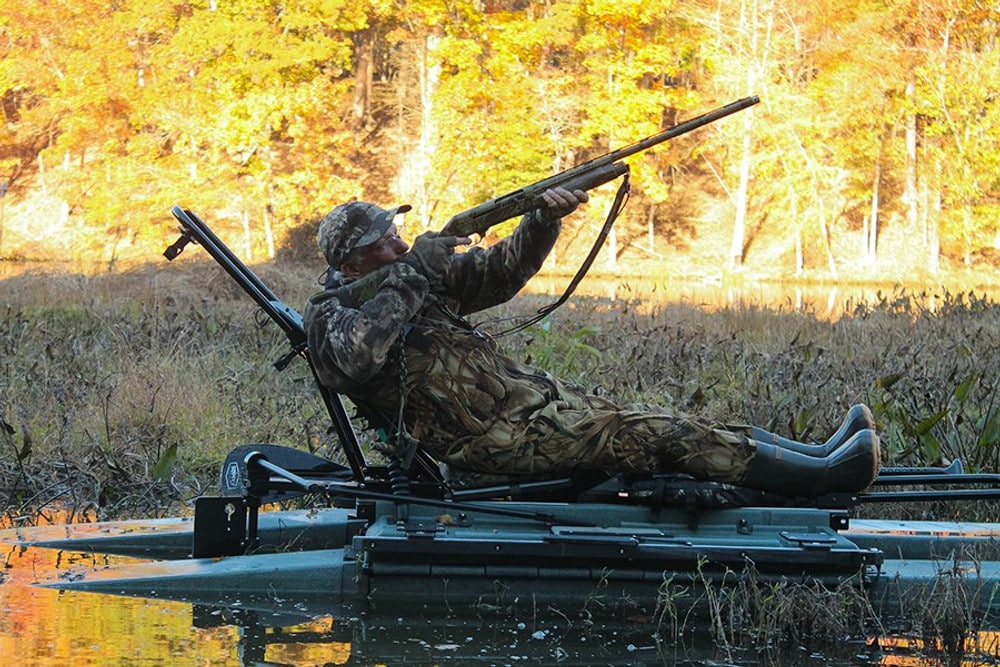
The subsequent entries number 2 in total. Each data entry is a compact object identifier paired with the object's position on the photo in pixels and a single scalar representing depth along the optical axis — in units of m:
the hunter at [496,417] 5.62
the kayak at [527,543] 5.40
